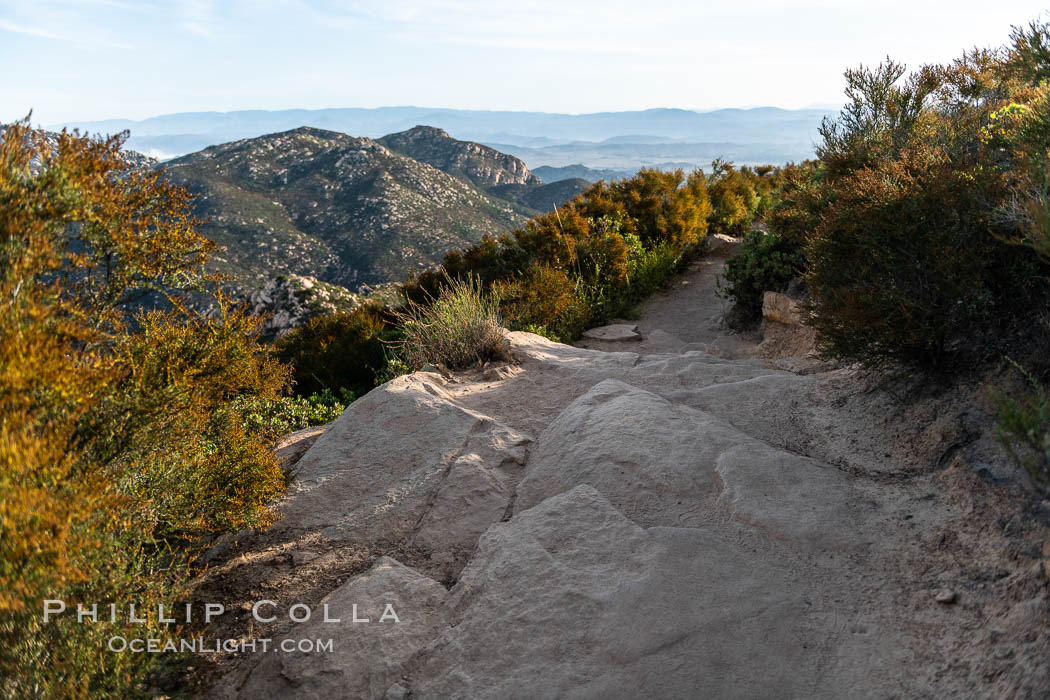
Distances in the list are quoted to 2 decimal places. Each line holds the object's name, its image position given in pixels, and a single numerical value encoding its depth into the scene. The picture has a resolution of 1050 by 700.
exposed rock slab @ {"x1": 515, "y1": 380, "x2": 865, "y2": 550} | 3.45
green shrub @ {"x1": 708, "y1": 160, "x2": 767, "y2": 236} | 17.66
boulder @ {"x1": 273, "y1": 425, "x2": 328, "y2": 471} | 5.04
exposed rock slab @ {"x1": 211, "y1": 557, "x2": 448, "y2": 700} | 2.69
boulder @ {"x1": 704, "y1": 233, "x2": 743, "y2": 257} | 15.48
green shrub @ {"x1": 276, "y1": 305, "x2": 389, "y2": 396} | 9.43
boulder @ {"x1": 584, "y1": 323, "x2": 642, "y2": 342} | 9.56
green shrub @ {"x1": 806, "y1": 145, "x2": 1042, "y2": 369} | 4.05
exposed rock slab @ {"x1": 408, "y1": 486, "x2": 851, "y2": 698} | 2.46
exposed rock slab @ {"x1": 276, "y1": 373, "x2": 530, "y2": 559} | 3.91
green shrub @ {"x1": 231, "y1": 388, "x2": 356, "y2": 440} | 5.69
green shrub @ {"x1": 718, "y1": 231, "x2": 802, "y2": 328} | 9.48
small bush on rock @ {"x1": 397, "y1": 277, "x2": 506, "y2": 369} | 7.02
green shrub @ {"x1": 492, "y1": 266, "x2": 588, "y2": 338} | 9.38
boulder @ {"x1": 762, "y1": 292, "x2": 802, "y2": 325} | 8.47
